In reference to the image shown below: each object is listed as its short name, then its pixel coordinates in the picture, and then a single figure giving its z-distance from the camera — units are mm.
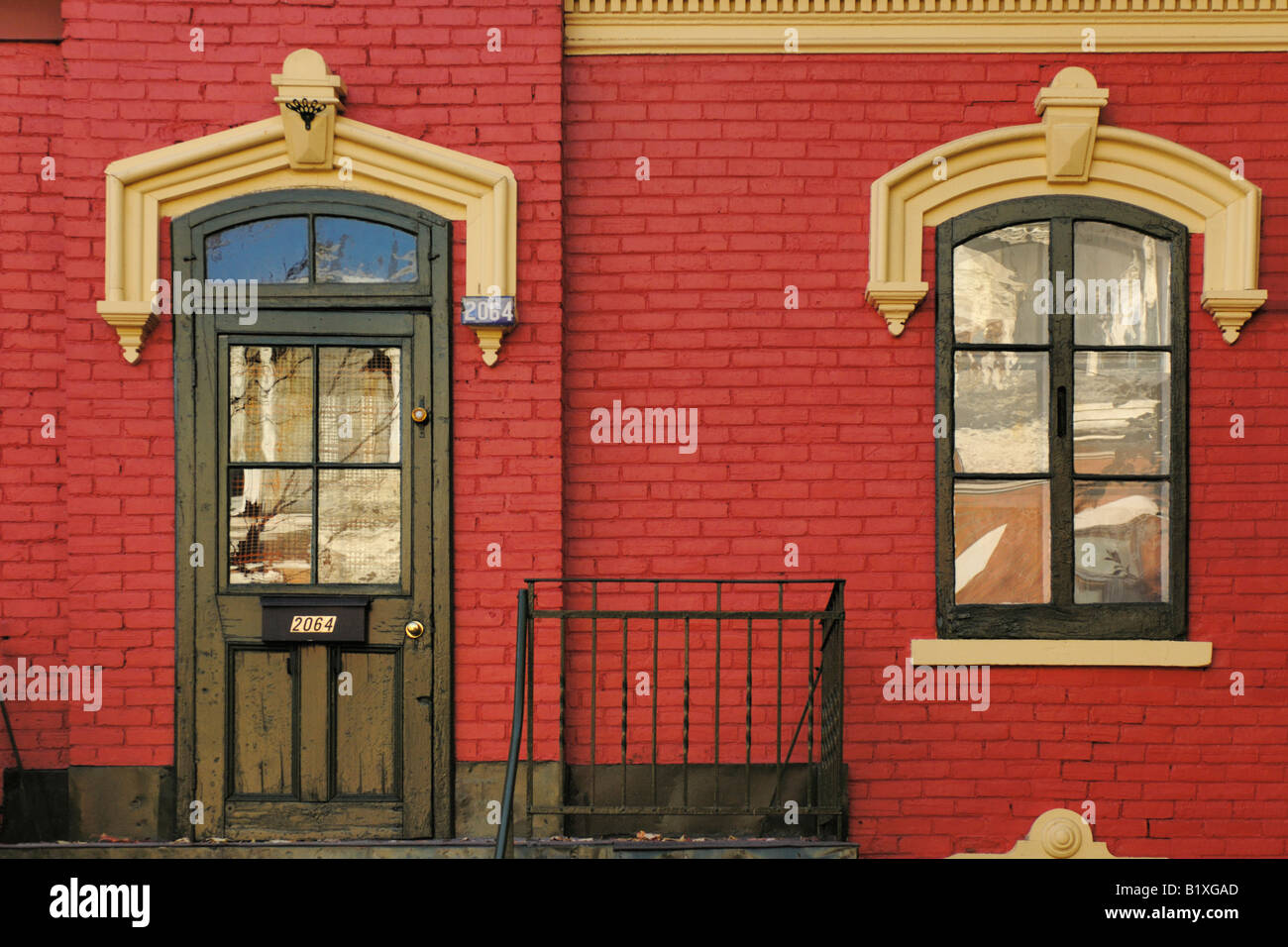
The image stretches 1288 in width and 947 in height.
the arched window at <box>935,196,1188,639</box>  5258
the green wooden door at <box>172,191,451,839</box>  5016
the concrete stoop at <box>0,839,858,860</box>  4734
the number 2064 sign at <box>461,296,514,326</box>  4984
